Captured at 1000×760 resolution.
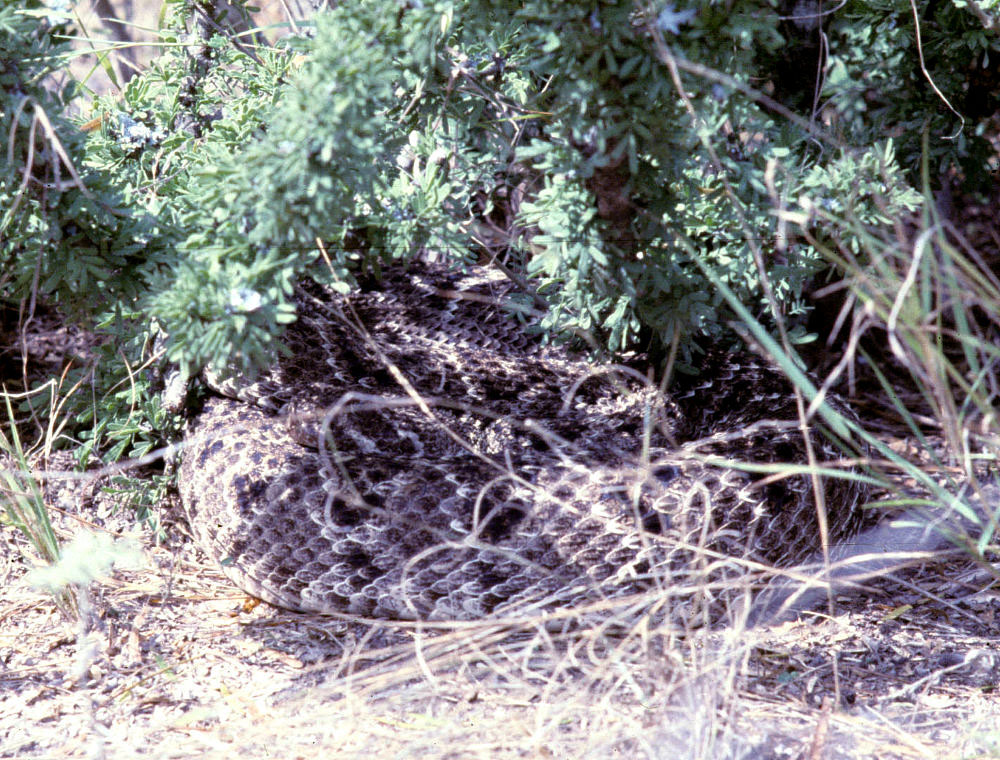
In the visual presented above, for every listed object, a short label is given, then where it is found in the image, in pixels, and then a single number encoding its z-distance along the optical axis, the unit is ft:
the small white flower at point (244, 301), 6.72
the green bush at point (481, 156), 6.74
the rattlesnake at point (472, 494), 8.66
